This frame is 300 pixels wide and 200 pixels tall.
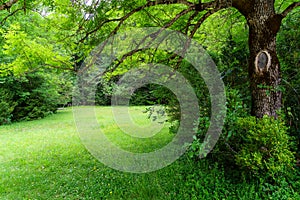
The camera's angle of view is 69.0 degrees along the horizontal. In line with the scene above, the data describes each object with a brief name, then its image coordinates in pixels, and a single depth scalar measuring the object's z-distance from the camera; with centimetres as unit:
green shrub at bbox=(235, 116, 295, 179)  262
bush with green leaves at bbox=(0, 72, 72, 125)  1255
